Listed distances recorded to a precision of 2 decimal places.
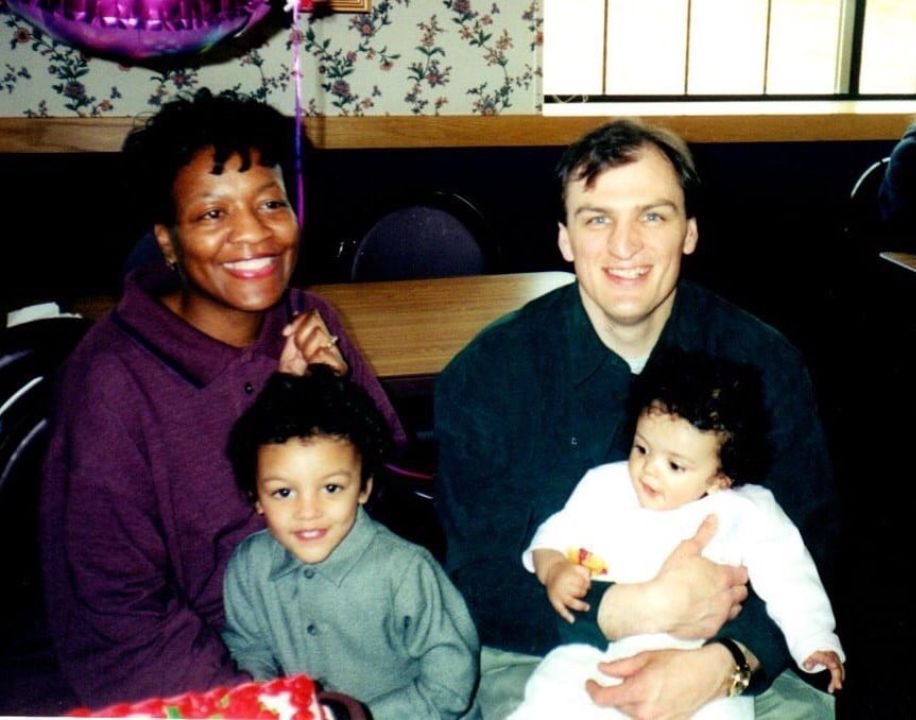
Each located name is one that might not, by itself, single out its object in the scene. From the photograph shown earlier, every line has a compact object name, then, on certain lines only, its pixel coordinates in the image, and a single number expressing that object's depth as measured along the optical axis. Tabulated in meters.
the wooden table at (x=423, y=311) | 1.97
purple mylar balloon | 1.25
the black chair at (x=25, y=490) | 1.18
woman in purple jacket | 1.17
